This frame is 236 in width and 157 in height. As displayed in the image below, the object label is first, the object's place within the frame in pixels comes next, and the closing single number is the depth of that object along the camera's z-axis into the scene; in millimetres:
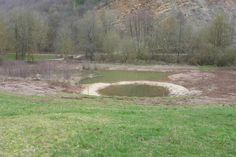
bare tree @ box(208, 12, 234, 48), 71000
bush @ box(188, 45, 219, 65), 68438
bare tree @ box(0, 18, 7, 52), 72000
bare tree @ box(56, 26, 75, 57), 76438
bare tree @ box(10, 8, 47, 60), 73875
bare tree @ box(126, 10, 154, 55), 83219
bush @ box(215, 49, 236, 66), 66938
